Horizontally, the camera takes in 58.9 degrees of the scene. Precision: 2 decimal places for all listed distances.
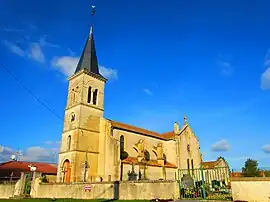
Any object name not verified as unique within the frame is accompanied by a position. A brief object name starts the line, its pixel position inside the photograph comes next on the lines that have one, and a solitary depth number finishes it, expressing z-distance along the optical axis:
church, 30.94
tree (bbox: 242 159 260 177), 36.66
